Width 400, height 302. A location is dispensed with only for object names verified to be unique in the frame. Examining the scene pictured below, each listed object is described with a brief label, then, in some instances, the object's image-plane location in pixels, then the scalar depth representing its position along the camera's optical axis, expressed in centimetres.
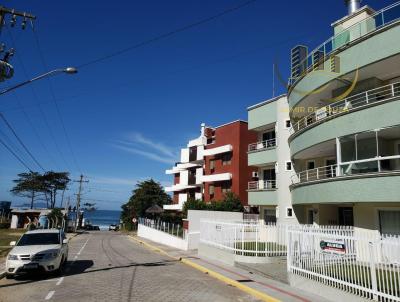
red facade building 4292
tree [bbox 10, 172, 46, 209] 7856
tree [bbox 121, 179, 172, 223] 6738
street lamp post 1383
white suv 1365
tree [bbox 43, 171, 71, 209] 7944
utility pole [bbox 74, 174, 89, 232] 8144
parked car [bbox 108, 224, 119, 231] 8248
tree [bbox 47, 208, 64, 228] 5833
